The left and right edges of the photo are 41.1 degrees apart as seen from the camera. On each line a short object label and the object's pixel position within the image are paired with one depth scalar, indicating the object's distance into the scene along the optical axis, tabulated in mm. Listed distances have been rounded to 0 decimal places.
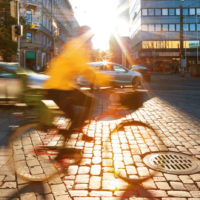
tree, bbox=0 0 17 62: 25609
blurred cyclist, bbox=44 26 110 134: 3379
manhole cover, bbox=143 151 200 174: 3734
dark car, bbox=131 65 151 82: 23781
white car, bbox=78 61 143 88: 15258
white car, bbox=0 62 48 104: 8031
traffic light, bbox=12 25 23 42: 14139
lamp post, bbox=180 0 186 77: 27888
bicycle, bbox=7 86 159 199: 3535
